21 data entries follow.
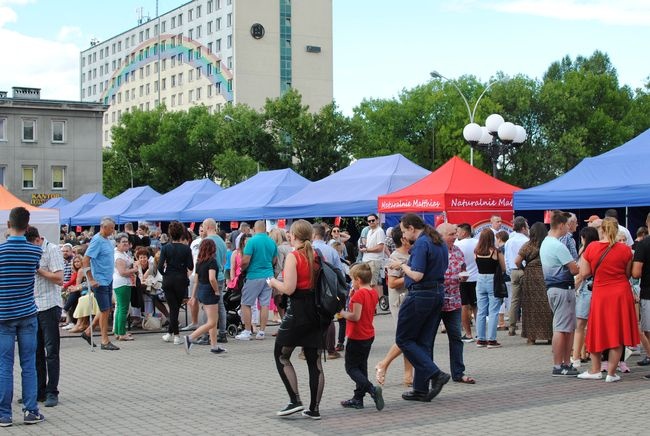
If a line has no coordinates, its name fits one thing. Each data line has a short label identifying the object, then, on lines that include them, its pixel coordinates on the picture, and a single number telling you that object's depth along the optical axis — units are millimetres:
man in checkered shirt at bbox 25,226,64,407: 9117
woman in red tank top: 8109
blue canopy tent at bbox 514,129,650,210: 16578
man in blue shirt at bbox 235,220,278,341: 14734
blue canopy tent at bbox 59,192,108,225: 39750
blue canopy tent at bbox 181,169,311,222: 26672
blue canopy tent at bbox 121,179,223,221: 31812
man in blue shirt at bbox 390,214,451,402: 9008
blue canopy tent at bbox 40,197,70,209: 44169
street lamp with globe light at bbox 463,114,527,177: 20688
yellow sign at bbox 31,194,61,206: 66562
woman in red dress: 10008
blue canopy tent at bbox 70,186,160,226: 36031
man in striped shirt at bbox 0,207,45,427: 8039
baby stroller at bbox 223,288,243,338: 15773
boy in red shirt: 8625
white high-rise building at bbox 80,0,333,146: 96625
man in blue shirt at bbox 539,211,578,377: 10367
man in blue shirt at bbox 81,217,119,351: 13273
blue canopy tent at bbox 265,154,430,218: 22703
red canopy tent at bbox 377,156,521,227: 19125
